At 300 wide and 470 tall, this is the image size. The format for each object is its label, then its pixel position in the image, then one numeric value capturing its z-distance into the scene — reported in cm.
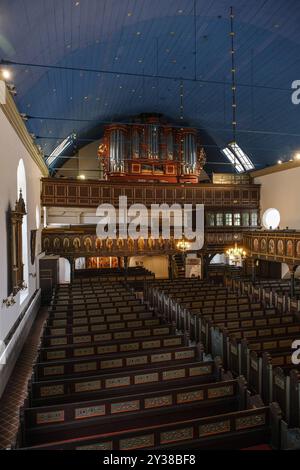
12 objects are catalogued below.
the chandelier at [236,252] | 1531
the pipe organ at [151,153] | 2152
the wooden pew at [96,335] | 792
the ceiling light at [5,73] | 731
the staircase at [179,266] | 2203
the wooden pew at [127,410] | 429
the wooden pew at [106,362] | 618
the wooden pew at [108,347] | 700
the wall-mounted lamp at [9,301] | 784
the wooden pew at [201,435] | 372
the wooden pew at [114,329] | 832
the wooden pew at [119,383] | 520
